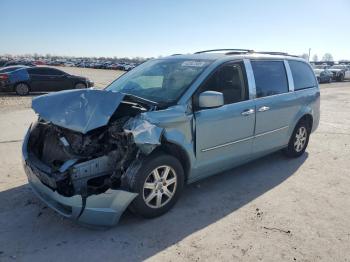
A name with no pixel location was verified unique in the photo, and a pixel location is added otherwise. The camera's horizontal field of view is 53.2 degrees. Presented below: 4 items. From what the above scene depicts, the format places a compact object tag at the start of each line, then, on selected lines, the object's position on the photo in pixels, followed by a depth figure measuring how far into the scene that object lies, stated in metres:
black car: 16.34
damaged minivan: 3.59
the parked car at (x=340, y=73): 35.50
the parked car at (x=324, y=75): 32.25
